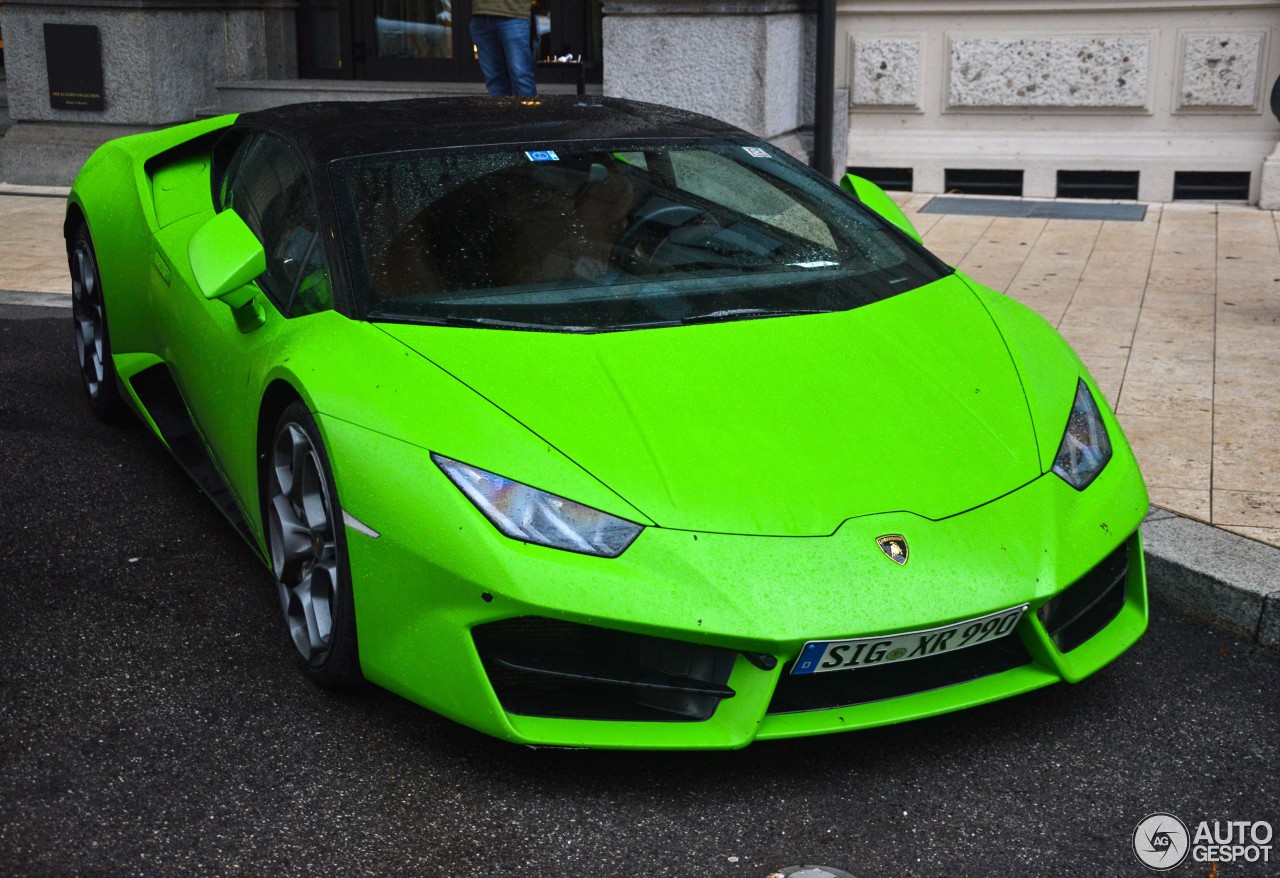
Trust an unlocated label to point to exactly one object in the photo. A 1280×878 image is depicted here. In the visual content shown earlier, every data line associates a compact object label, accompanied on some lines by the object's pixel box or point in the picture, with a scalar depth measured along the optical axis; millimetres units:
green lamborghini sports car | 2713
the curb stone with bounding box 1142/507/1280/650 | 3592
